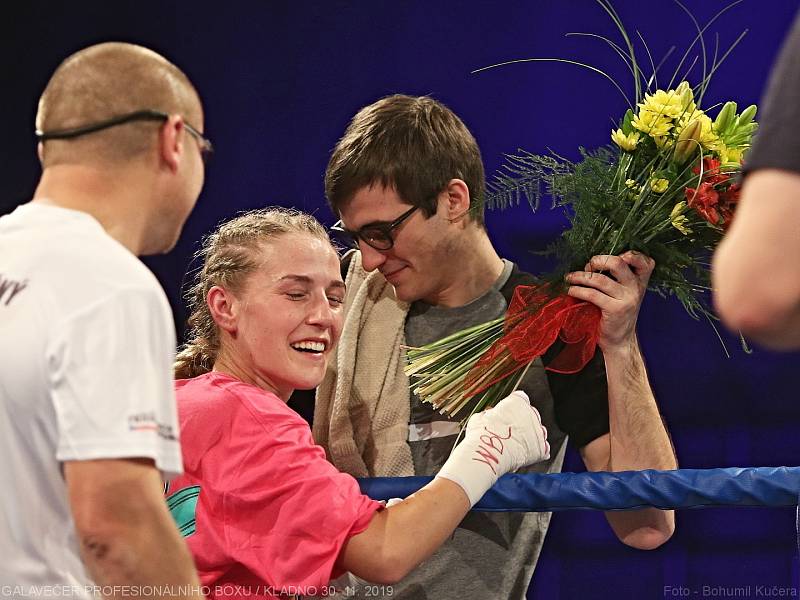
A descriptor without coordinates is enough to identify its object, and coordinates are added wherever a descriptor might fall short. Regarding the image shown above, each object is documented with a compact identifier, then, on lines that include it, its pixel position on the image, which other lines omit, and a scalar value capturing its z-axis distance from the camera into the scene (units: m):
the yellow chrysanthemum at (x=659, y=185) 4.43
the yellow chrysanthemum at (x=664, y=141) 4.44
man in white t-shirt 3.93
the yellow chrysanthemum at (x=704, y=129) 4.42
